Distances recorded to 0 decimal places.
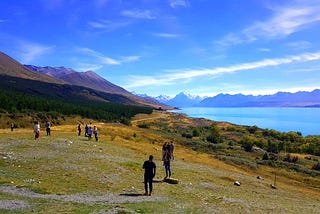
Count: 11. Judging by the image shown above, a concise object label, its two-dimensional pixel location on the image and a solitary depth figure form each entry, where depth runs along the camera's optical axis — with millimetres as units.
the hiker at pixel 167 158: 20232
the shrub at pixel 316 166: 43627
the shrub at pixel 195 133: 74755
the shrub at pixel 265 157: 47536
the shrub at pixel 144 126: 80839
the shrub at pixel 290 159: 47356
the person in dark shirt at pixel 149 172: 15920
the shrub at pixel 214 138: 65310
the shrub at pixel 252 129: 91352
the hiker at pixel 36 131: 31346
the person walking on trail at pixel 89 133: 36596
